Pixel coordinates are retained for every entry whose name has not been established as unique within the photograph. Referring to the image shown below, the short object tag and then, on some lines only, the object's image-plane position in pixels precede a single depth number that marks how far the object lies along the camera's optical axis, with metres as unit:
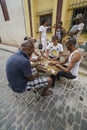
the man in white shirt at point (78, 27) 3.35
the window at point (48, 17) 4.97
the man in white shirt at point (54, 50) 2.66
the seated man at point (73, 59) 1.75
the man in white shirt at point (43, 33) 3.80
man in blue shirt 1.38
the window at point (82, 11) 3.79
